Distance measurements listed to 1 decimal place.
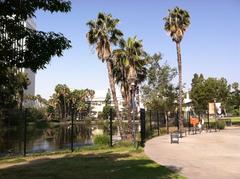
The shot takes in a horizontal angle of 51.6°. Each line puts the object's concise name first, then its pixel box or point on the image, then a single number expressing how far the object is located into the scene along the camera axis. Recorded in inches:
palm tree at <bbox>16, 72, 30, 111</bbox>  1731.3
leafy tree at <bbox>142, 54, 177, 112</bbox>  1255.5
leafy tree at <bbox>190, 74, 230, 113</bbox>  1743.8
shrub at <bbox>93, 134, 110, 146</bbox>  637.8
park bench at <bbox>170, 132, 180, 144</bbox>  620.2
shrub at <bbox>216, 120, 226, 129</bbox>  1058.6
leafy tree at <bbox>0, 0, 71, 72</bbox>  216.8
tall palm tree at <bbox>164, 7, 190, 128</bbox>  986.5
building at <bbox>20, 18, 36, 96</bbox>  3707.7
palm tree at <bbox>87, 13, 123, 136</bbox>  743.4
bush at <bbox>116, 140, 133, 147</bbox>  577.1
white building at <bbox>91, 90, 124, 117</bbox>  4217.4
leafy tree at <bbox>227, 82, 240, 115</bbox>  1855.3
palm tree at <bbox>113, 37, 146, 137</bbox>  833.5
